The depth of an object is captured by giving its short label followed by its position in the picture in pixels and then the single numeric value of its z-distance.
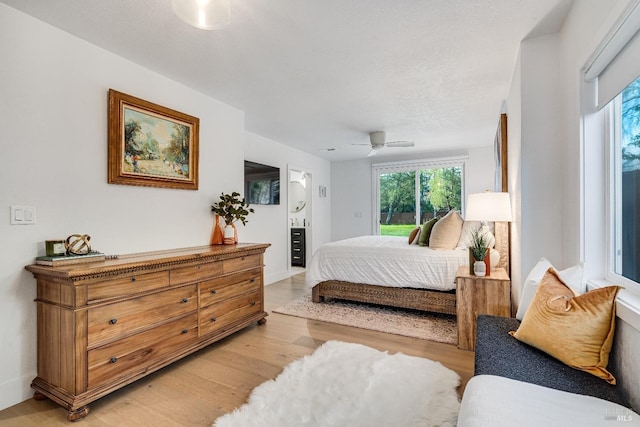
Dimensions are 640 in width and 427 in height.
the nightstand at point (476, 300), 2.55
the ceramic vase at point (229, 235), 3.29
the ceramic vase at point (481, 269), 2.67
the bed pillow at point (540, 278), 1.62
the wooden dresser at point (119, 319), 1.77
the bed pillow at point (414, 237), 3.98
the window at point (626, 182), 1.41
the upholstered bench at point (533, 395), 0.95
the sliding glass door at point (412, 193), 6.07
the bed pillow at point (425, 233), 3.79
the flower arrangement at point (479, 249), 2.69
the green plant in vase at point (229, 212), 3.29
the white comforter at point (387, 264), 3.26
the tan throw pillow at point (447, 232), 3.45
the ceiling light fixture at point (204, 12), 1.53
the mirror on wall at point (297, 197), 6.94
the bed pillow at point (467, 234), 3.41
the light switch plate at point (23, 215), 1.89
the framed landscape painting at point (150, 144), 2.40
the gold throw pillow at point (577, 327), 1.25
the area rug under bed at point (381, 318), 2.94
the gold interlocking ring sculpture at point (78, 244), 2.04
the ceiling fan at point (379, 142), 4.54
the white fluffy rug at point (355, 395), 1.66
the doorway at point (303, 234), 6.33
